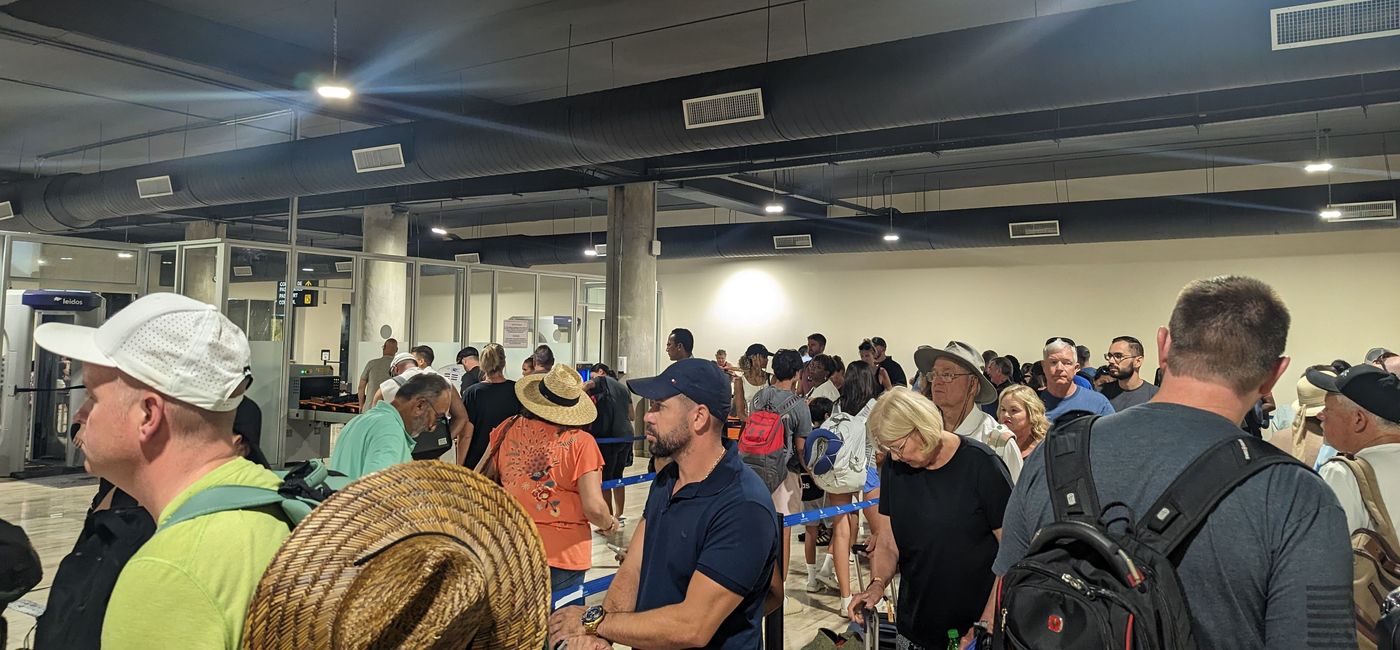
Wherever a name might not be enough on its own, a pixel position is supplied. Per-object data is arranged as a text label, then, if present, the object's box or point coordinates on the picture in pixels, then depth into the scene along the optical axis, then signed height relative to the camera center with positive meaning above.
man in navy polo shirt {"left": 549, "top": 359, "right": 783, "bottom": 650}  2.20 -0.48
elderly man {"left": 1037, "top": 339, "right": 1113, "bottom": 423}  5.64 -0.04
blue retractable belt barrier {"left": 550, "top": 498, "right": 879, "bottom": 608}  3.69 -0.97
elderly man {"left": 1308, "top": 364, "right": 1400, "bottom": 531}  2.58 -0.21
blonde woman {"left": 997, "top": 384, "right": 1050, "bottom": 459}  4.25 -0.26
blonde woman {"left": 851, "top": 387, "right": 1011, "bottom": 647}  2.79 -0.51
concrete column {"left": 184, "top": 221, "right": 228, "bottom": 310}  10.72 +1.31
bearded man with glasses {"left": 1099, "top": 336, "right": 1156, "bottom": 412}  6.20 +0.01
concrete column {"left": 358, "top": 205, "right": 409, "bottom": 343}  13.15 +0.93
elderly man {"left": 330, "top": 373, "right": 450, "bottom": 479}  3.47 -0.32
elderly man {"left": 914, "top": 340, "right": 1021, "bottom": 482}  4.09 -0.13
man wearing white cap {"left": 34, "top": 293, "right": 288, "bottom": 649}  1.21 -0.09
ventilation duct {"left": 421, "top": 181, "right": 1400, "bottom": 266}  10.84 +1.97
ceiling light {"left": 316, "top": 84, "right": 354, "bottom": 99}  6.59 +2.03
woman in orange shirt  3.73 -0.49
